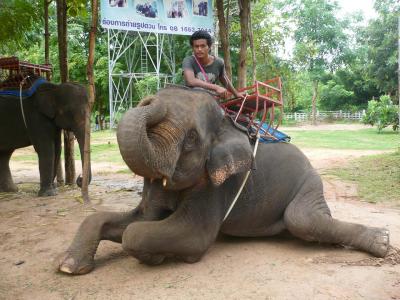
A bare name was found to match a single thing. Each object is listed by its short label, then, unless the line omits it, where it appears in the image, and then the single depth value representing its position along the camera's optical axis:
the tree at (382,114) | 22.94
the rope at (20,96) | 7.73
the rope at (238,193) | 4.12
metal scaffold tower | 28.19
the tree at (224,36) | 7.50
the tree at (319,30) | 39.31
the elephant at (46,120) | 7.50
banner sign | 7.82
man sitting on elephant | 4.16
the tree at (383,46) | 31.02
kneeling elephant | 3.11
